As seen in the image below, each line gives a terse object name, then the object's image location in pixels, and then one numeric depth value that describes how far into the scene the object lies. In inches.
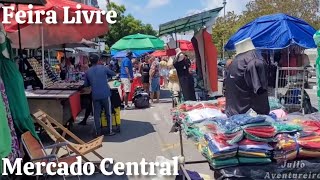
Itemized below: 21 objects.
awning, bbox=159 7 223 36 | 220.2
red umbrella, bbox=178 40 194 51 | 469.8
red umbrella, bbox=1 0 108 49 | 198.6
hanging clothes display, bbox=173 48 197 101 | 229.0
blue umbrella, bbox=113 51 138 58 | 727.2
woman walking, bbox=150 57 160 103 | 362.4
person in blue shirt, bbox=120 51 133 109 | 322.9
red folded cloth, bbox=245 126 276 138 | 85.2
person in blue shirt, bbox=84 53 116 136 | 210.5
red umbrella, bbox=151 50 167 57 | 723.8
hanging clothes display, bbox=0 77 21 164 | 127.3
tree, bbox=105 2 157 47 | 1604.4
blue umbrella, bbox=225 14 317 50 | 224.2
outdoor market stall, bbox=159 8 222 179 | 219.2
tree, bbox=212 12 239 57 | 1107.4
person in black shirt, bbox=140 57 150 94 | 376.1
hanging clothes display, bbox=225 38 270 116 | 109.5
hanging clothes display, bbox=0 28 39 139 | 135.6
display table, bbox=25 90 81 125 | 198.1
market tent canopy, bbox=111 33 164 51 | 380.1
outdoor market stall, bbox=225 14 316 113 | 212.0
